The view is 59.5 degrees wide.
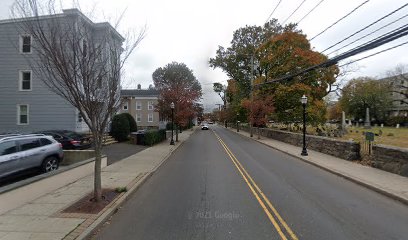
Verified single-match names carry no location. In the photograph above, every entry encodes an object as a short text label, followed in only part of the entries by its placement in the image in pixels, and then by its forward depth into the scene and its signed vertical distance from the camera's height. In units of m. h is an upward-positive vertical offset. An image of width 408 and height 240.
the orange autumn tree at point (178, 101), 35.12 +2.13
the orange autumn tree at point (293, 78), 38.99 +5.07
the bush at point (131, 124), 33.25 -0.17
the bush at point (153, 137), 28.78 -1.27
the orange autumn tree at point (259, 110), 37.91 +1.33
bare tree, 8.05 +1.43
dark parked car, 19.86 -0.95
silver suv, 10.65 -1.02
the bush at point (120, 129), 29.86 -0.56
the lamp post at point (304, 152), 20.34 -1.73
